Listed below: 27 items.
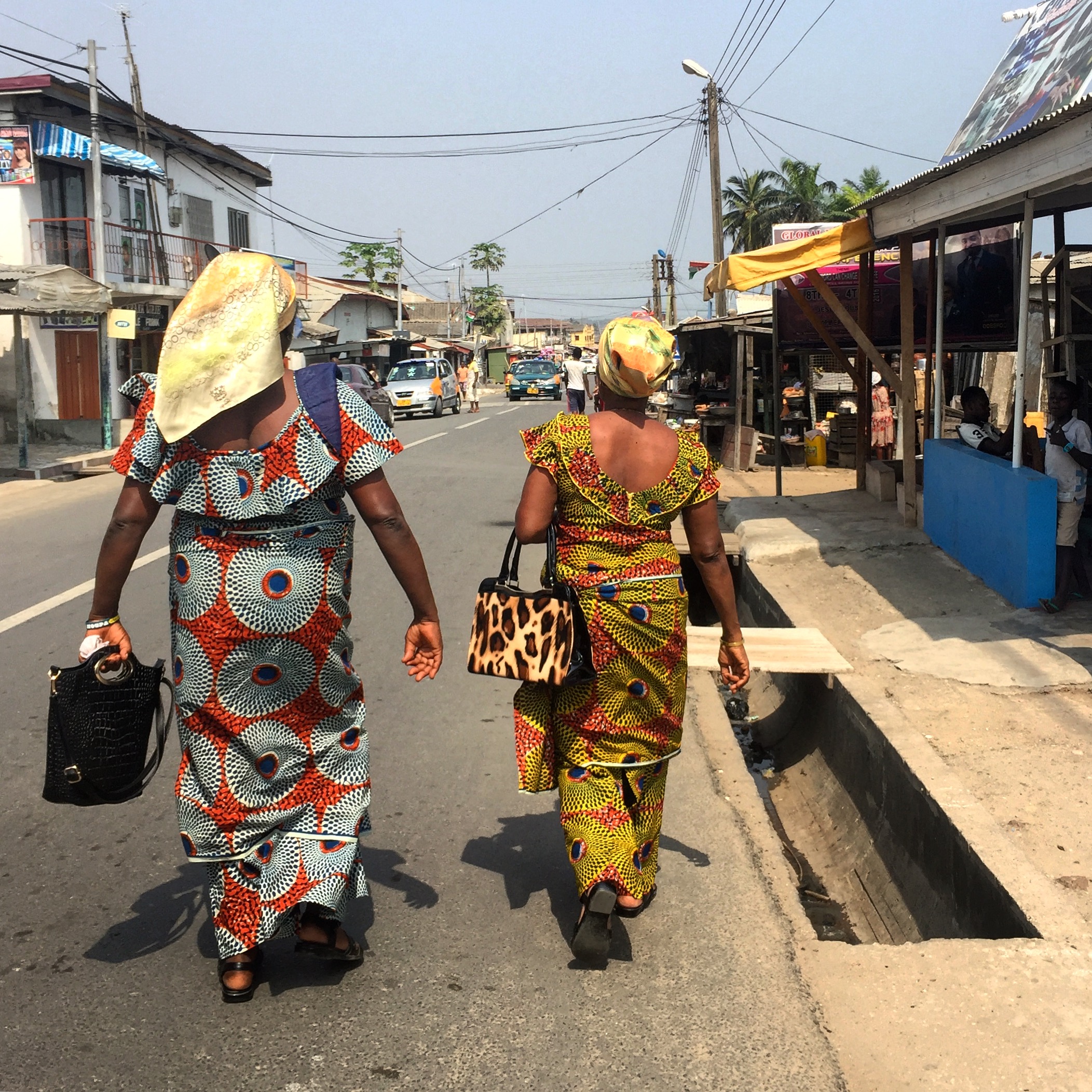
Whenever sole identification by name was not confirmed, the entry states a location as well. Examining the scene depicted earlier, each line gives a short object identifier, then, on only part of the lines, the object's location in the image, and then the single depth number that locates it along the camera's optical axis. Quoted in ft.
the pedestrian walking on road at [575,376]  52.19
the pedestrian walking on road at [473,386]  130.82
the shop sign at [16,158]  80.64
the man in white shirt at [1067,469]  24.03
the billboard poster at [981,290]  36.70
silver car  116.98
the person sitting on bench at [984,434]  28.37
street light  88.07
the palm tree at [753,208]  195.62
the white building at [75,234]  79.05
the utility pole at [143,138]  93.25
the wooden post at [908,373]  34.06
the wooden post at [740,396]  57.16
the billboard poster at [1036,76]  27.43
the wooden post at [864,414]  42.09
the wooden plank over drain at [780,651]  19.76
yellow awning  33.04
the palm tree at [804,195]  187.83
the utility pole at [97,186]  74.54
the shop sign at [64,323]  79.87
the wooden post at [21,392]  54.03
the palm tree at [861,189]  161.79
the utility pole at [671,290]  155.53
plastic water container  55.57
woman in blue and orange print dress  9.72
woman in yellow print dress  11.38
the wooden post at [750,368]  59.21
